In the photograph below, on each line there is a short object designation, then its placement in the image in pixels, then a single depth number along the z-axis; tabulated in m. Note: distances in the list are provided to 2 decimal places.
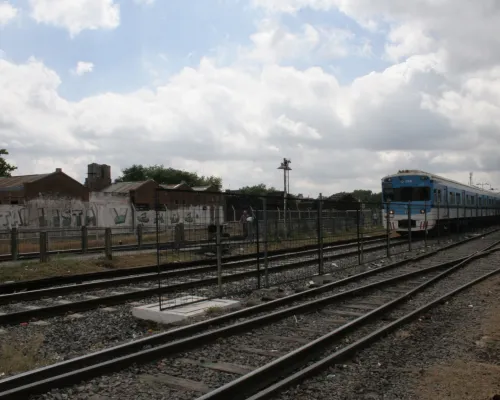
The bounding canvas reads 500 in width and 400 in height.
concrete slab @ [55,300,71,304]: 10.32
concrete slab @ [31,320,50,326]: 8.39
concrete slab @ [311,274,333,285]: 12.52
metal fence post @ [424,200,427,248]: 22.05
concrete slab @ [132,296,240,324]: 8.23
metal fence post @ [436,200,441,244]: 24.30
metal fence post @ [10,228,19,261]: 18.22
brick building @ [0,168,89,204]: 48.14
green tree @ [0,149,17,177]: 66.95
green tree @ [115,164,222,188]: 116.00
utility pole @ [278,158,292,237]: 48.66
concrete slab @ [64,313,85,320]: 8.91
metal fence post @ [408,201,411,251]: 20.08
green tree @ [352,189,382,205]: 110.91
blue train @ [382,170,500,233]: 21.75
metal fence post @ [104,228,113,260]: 17.72
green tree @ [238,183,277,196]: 120.14
